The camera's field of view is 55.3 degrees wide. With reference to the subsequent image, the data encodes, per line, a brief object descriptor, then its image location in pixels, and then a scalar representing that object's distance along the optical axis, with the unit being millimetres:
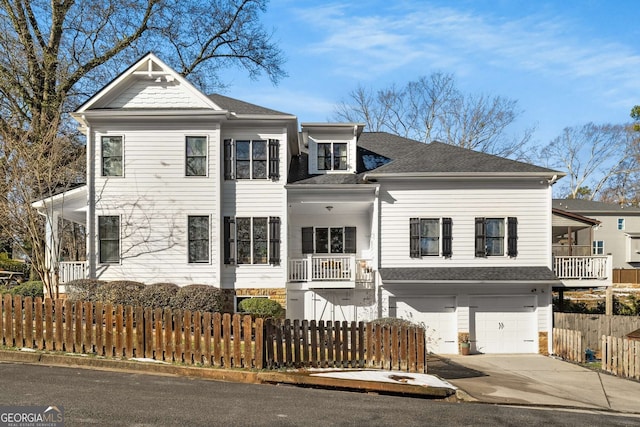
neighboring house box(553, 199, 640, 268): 47406
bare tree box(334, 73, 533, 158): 43031
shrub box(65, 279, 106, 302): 19444
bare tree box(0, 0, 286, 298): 21516
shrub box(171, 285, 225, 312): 19047
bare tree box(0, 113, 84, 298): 20531
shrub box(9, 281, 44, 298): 22875
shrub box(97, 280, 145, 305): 18984
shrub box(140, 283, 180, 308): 19172
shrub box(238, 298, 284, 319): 19984
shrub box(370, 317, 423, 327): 17156
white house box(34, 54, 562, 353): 21125
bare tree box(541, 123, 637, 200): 57594
